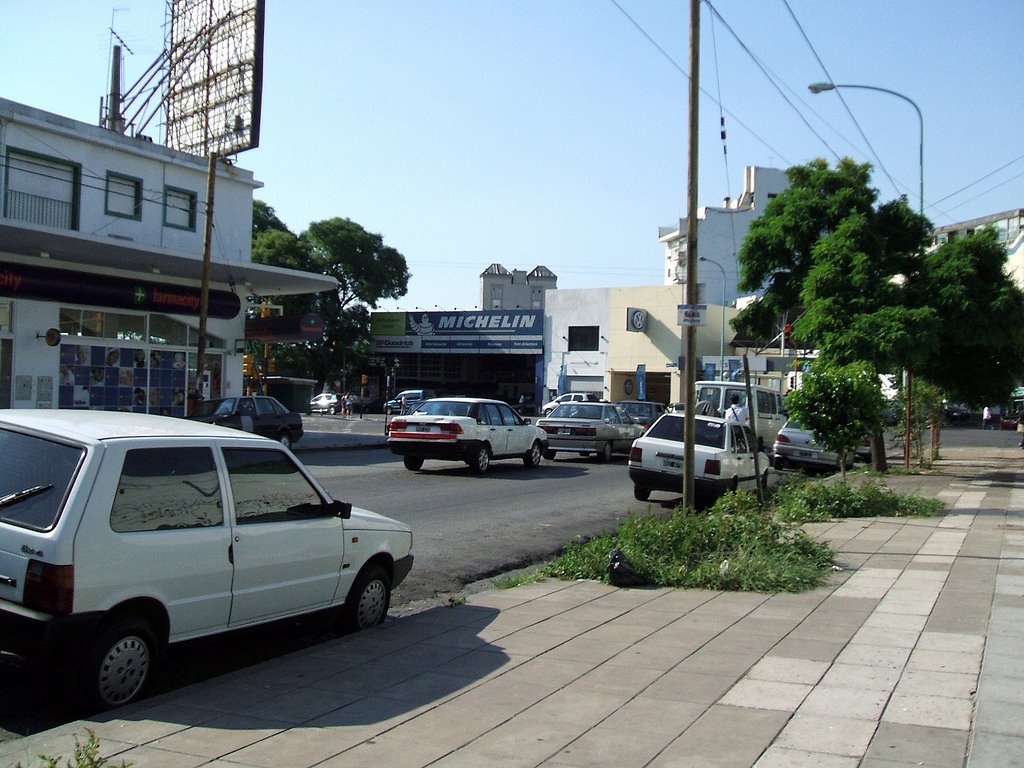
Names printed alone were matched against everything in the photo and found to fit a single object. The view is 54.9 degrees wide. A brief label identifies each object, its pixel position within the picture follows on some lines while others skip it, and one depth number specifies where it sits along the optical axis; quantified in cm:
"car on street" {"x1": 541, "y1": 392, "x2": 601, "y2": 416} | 4901
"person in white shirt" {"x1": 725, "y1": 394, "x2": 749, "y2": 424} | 2234
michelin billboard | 6669
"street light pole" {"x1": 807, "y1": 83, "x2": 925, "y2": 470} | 2387
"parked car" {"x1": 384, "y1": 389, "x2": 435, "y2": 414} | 4605
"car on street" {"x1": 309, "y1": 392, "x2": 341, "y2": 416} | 6284
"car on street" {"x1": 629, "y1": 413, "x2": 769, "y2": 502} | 1633
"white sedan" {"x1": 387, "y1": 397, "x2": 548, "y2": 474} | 2122
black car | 2459
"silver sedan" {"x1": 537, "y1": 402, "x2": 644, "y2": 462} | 2630
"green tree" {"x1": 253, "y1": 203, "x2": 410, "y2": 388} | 6332
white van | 2888
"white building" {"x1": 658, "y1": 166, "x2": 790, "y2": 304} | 7238
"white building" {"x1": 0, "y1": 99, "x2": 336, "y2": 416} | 2495
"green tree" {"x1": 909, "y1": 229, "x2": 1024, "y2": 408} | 2012
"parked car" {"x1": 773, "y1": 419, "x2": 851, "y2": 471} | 2509
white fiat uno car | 519
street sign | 1217
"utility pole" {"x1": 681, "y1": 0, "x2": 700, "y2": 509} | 1220
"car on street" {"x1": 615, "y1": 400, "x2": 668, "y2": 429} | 3088
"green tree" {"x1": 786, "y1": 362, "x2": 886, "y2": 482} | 1628
